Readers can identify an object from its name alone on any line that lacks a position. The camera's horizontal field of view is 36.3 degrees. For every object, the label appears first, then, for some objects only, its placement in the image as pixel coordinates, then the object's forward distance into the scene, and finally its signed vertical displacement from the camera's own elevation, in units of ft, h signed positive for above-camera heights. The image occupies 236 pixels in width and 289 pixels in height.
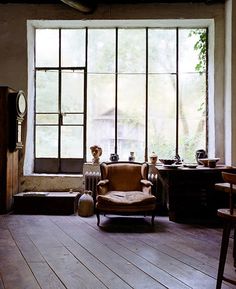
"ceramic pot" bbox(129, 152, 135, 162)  21.28 -0.73
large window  21.91 +3.04
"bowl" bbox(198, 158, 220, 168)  18.70 -0.88
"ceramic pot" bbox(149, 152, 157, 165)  20.70 -0.81
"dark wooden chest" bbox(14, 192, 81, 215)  19.56 -3.28
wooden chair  9.09 -2.08
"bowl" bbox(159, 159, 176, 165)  18.99 -0.85
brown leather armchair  16.60 -2.38
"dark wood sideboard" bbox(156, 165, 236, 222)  18.37 -2.46
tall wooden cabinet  19.19 +0.22
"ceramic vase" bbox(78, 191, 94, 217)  18.94 -3.26
